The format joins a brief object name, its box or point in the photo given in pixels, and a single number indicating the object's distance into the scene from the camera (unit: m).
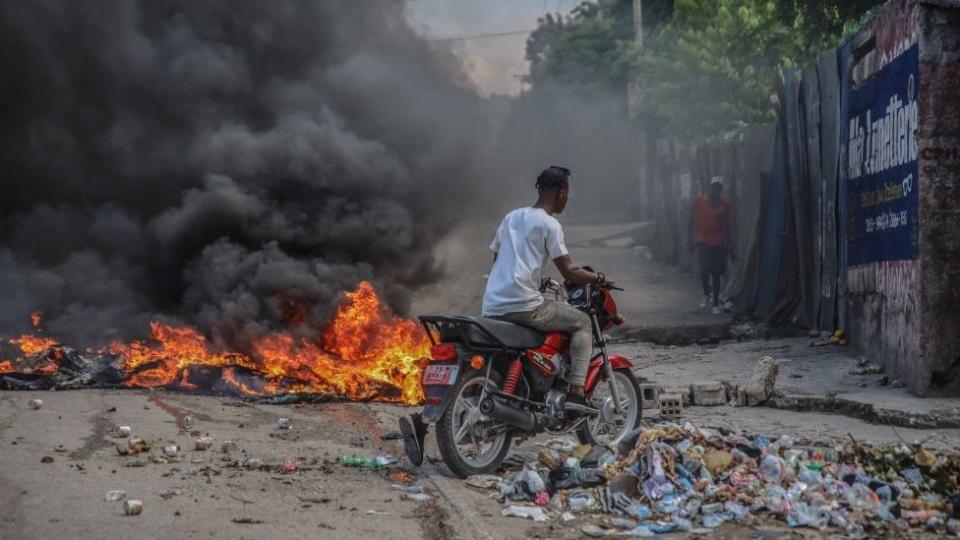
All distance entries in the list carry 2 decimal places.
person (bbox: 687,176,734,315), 15.86
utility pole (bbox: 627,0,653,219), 33.03
